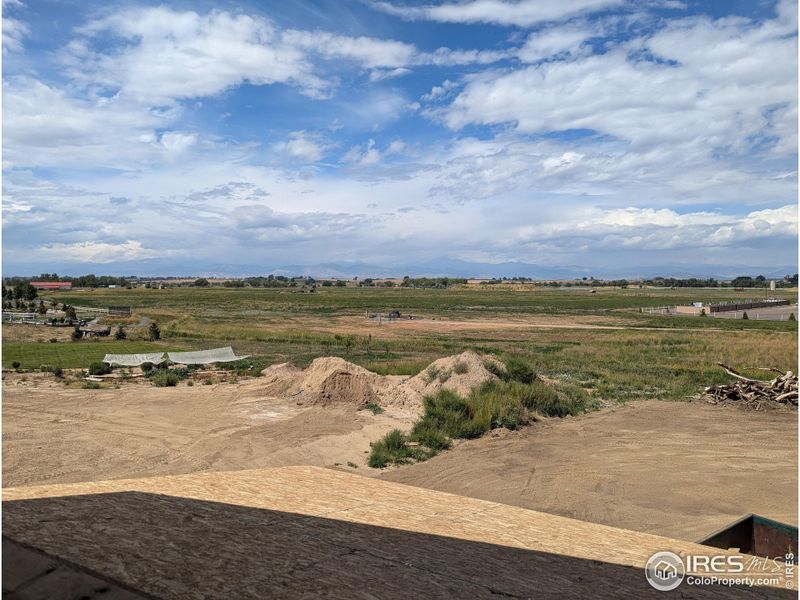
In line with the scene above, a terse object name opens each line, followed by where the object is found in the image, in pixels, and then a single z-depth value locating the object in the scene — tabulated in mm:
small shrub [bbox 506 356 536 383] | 23031
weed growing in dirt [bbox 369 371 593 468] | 16156
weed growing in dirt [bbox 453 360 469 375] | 22656
